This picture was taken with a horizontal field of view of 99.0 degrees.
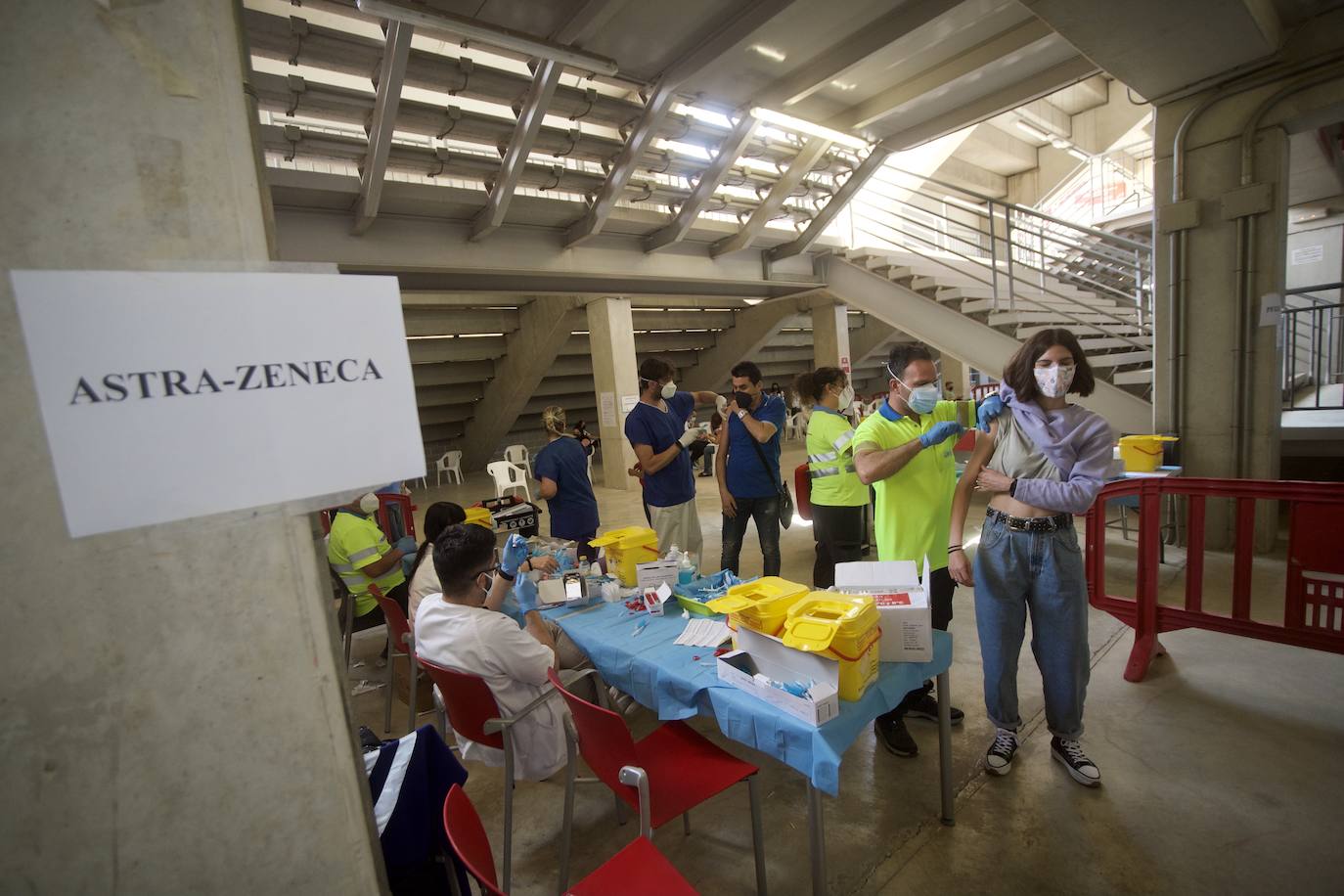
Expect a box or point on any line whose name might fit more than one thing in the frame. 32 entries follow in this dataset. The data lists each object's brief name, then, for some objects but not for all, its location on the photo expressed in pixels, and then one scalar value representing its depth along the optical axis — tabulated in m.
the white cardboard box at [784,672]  1.56
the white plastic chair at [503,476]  8.16
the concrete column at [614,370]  8.17
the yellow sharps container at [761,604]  1.76
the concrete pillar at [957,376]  14.08
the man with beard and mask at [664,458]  3.77
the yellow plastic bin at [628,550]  2.79
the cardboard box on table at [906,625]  1.84
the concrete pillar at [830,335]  10.15
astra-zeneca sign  0.65
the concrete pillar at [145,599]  0.64
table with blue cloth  1.56
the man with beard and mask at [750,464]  3.79
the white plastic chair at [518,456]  10.45
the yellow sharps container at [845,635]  1.60
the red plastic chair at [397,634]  2.78
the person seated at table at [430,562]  2.70
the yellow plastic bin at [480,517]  3.67
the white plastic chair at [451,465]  11.19
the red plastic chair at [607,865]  1.13
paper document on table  2.08
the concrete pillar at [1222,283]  4.21
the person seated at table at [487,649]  1.96
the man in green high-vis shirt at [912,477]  2.48
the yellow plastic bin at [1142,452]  4.32
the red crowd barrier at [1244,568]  2.49
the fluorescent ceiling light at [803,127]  5.05
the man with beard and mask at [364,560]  3.35
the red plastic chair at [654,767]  1.60
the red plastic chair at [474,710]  1.89
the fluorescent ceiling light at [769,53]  4.41
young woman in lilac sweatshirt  2.06
